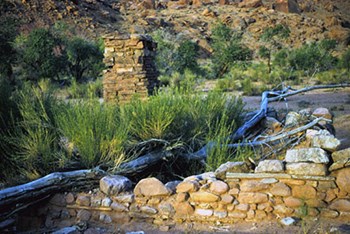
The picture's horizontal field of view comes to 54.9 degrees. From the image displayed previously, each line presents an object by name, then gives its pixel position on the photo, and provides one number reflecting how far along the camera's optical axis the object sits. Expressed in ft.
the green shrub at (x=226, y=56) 81.35
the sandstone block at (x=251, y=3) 159.94
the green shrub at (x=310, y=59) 75.41
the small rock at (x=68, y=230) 11.10
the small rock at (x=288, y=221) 10.75
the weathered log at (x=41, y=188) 10.98
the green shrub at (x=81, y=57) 69.87
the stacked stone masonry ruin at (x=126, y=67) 26.61
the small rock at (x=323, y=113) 18.20
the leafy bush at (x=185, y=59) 74.88
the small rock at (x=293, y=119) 17.61
